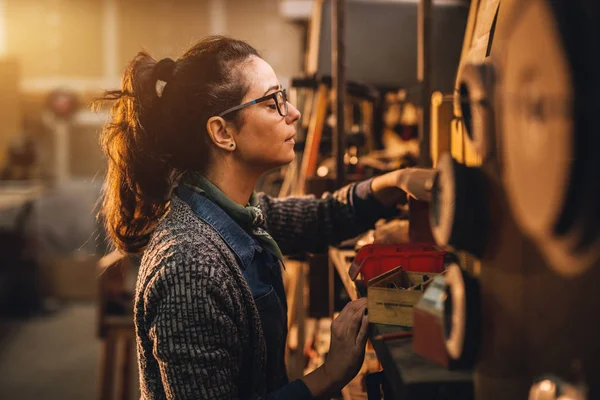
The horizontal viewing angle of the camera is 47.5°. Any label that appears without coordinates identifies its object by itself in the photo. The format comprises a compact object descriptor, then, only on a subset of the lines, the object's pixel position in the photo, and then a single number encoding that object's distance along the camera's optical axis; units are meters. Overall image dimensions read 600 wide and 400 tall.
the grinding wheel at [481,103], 0.88
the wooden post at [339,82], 2.21
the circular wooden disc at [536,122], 0.67
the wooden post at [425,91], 2.04
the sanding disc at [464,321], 0.89
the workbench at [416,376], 0.89
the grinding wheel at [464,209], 0.89
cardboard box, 1.16
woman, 1.39
